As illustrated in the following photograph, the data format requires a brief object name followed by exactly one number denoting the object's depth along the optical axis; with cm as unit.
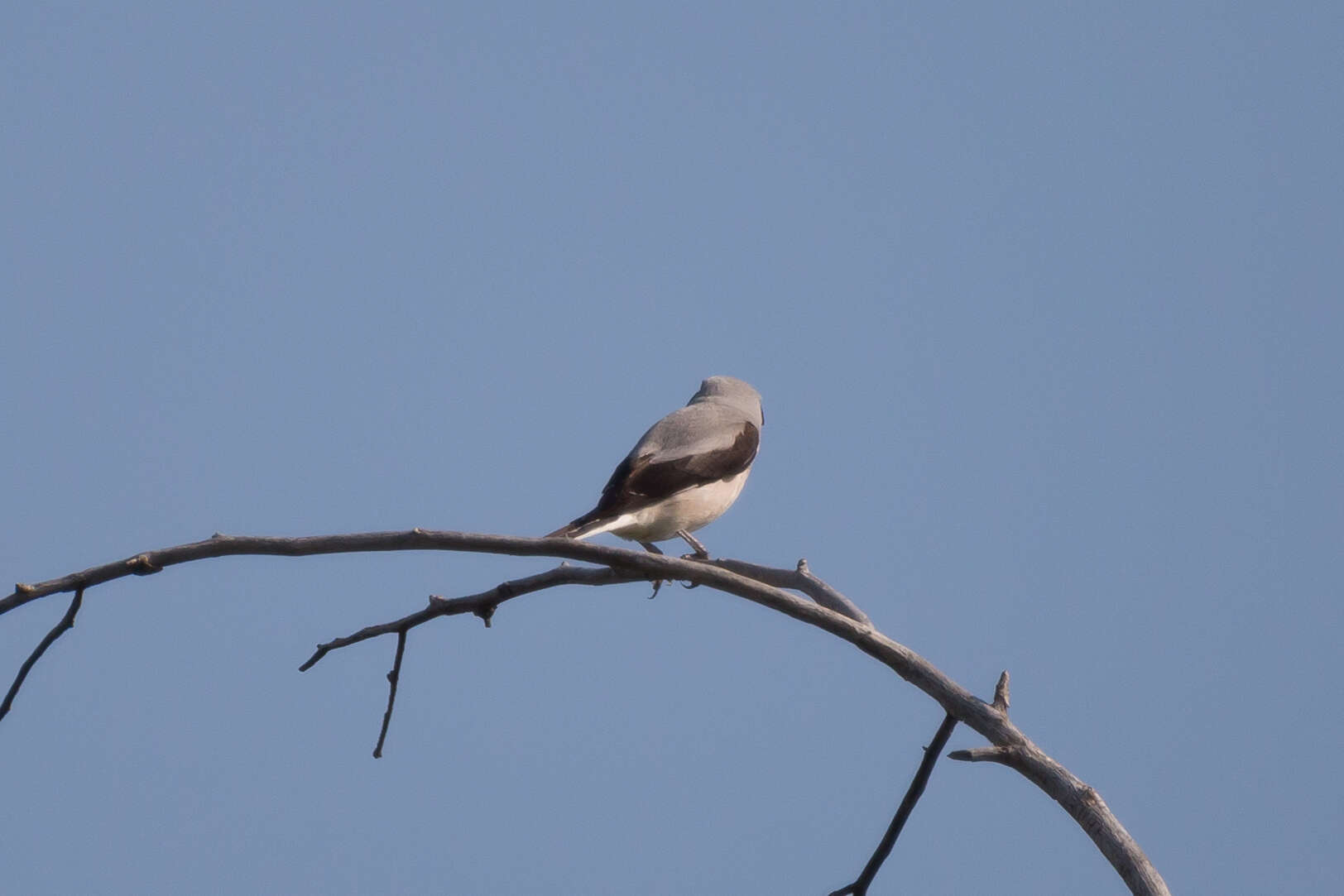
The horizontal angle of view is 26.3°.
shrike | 1633
